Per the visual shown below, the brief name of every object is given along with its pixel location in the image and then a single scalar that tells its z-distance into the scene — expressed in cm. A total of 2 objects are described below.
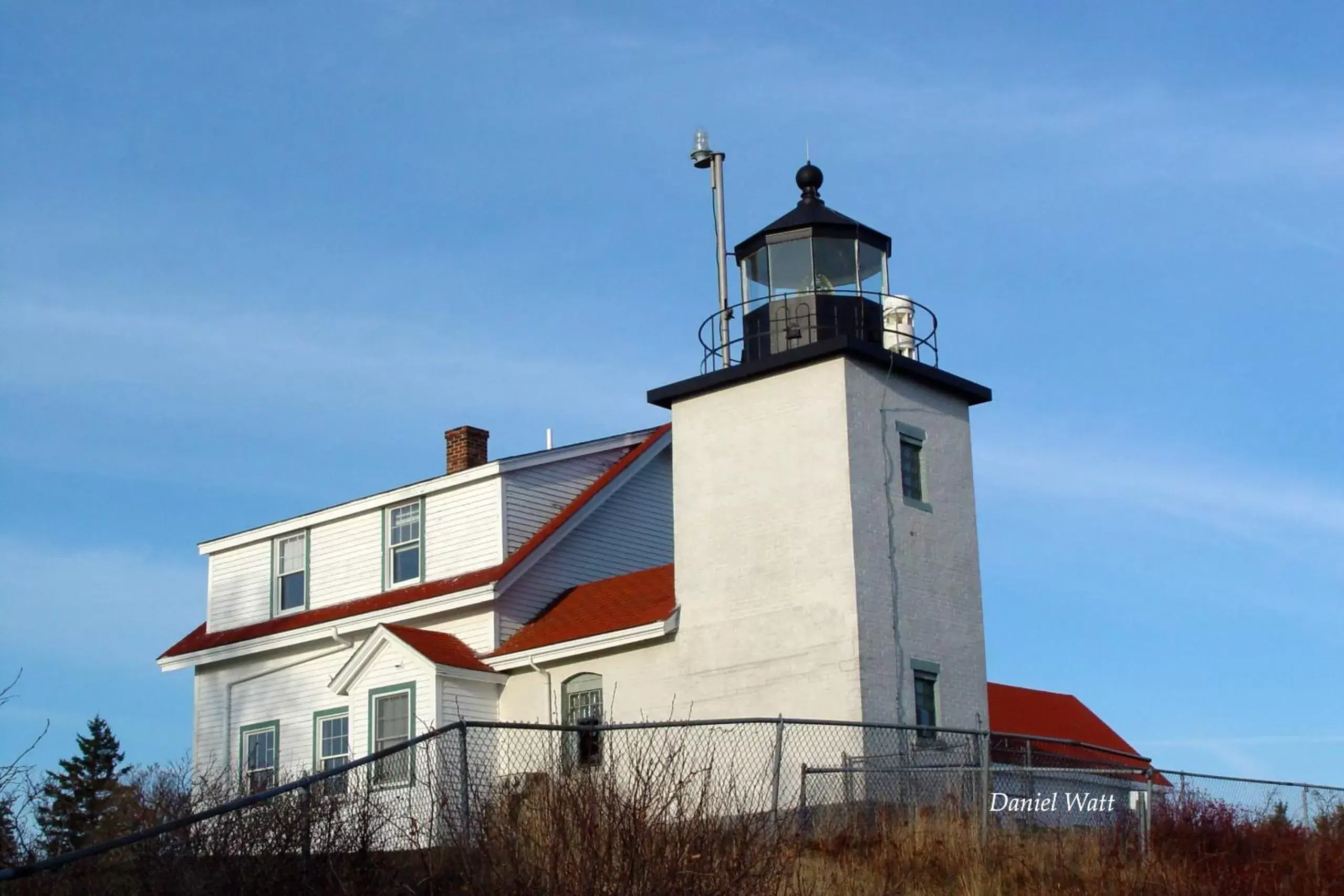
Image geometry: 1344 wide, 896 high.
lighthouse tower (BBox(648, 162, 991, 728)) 2105
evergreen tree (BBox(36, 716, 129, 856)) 1573
